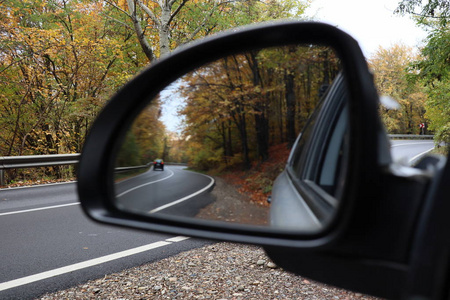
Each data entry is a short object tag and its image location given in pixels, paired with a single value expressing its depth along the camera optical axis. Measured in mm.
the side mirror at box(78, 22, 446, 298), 683
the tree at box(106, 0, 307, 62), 10727
